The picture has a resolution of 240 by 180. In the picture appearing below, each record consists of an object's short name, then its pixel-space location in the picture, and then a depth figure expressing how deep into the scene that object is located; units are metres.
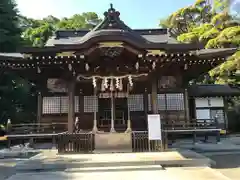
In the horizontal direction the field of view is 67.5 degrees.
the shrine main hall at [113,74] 6.78
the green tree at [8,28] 12.11
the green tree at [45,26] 19.19
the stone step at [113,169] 5.00
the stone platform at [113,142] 6.79
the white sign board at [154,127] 6.35
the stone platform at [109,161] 5.16
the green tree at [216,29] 14.44
